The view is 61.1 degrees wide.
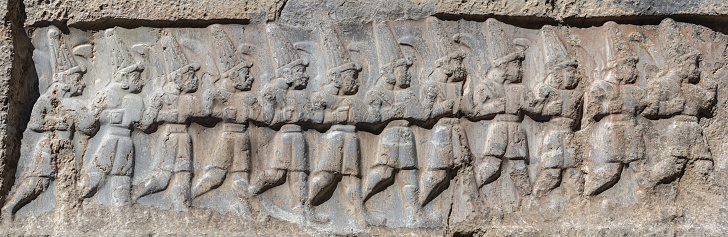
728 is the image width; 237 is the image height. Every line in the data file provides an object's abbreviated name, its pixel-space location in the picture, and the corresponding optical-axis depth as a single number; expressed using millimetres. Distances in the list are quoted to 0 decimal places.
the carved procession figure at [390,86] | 4395
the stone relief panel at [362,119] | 4375
